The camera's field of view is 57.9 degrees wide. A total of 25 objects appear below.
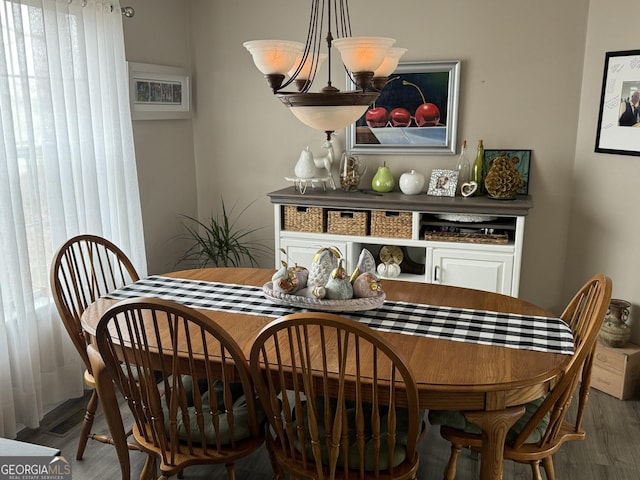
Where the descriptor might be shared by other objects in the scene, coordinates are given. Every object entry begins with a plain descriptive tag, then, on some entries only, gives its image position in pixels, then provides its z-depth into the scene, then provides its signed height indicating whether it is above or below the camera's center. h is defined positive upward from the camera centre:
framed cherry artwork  3.62 +0.17
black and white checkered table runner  1.99 -0.66
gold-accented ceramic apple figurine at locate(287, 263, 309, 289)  2.26 -0.52
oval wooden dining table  1.70 -0.70
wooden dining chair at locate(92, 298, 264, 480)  1.74 -0.79
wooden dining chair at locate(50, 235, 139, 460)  2.34 -0.67
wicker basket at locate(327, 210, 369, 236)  3.54 -0.50
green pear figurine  3.70 -0.26
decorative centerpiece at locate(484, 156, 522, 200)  3.38 -0.23
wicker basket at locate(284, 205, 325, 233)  3.62 -0.49
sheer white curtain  2.61 -0.11
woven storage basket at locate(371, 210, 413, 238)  3.46 -0.50
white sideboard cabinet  3.29 -0.54
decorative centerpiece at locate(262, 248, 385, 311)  2.17 -0.55
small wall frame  3.50 +0.31
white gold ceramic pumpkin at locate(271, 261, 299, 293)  2.21 -0.53
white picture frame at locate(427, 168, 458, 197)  3.59 -0.26
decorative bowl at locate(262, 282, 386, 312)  2.16 -0.60
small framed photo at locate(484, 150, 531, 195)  3.56 -0.13
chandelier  1.86 +0.23
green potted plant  4.20 -0.74
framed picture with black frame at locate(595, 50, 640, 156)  3.11 +0.19
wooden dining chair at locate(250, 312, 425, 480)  1.59 -0.76
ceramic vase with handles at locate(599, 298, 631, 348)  3.10 -0.99
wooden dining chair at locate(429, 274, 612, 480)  1.82 -0.93
